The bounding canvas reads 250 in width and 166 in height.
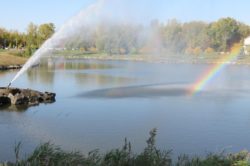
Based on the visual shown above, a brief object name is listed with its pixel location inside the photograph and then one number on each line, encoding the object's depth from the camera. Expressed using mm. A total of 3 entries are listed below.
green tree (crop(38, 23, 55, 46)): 125406
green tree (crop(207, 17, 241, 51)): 120812
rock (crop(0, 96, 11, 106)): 27906
